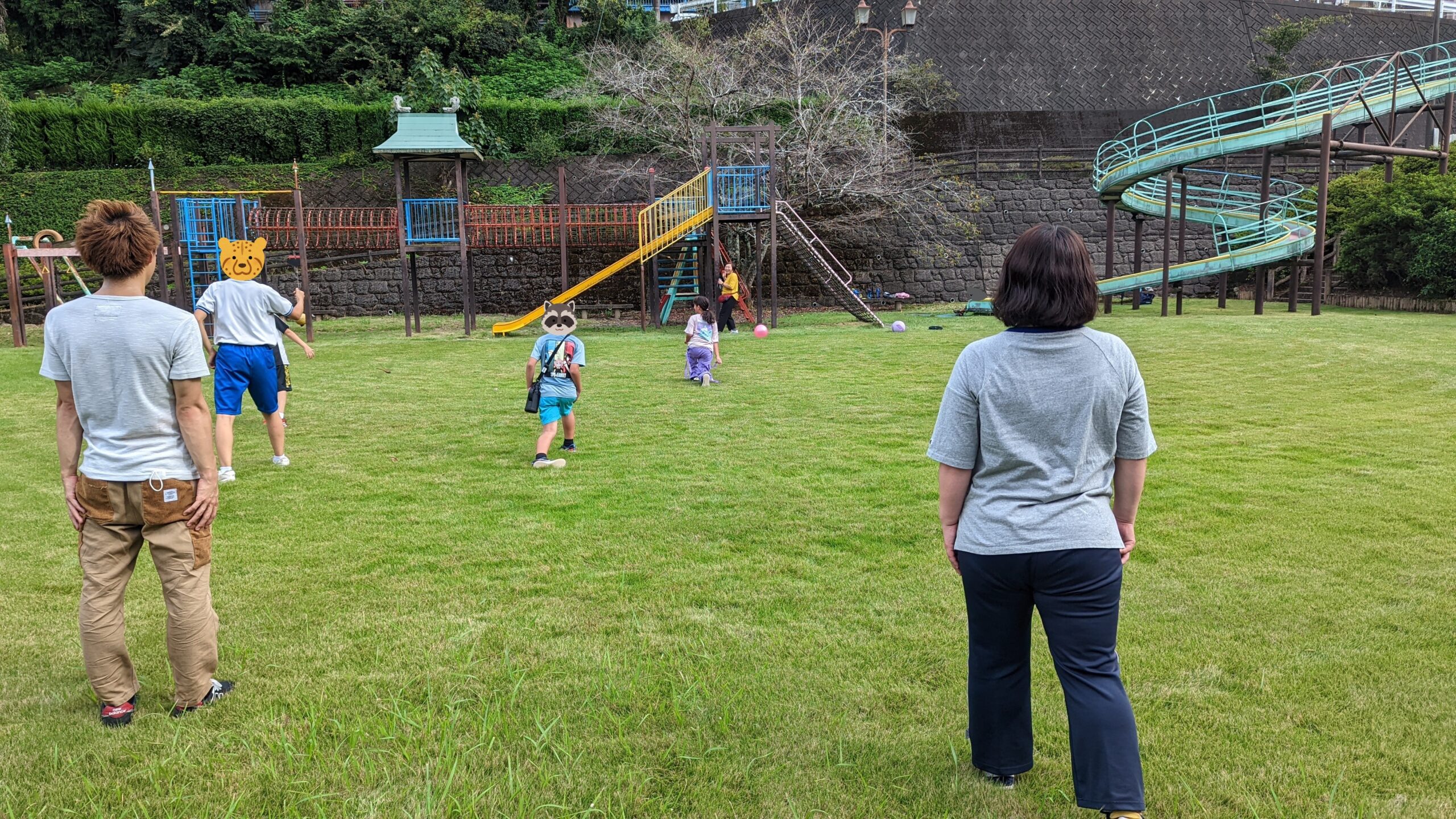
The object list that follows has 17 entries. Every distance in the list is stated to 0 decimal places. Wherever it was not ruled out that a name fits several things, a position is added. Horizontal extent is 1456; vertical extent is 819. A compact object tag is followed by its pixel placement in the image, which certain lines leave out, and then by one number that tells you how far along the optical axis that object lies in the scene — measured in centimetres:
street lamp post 2411
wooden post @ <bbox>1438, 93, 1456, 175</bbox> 1984
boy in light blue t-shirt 721
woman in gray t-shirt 251
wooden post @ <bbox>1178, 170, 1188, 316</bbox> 1998
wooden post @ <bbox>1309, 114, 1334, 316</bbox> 1822
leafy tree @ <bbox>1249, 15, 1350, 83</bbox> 2947
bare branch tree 2338
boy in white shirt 697
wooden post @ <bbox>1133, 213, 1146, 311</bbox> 2257
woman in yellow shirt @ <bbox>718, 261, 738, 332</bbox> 1739
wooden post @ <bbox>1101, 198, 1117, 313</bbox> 2175
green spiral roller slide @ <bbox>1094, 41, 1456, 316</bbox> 1905
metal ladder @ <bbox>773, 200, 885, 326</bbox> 1977
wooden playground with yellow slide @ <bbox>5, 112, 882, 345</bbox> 1866
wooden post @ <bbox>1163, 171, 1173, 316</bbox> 1966
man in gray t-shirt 322
